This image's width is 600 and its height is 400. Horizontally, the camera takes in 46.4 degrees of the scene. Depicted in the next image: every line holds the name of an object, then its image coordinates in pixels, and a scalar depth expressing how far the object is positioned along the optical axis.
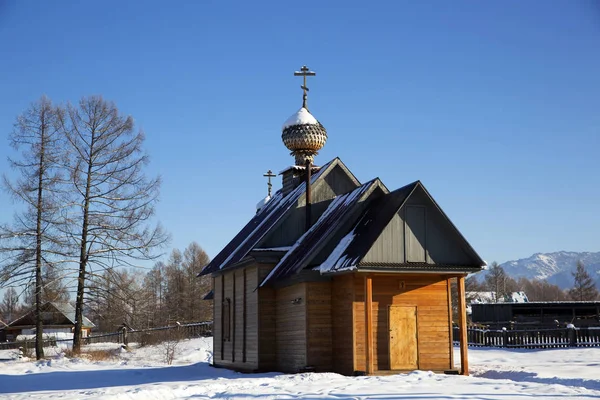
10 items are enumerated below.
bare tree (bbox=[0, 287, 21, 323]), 121.74
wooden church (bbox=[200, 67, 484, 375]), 18.36
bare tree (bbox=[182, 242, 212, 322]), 60.88
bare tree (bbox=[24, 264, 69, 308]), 30.39
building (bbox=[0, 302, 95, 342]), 51.09
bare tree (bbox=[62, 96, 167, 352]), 30.69
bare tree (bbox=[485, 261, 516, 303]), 105.00
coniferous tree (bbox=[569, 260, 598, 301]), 94.50
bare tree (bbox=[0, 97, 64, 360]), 30.09
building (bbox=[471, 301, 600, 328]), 41.72
